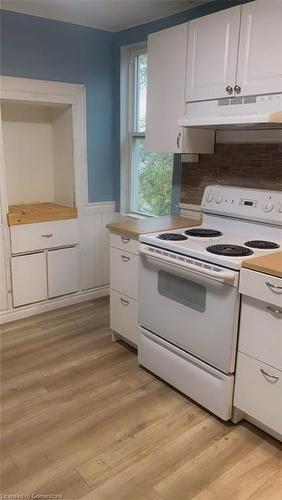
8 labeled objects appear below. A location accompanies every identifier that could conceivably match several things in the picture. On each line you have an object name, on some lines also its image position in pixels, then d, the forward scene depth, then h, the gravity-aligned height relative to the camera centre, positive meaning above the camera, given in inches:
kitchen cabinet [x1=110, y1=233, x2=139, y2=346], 99.8 -34.8
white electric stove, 74.8 -27.6
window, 129.0 -3.6
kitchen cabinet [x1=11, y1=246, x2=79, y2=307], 125.1 -40.7
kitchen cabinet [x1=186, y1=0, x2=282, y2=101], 77.2 +21.5
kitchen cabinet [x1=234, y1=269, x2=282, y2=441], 67.5 -35.1
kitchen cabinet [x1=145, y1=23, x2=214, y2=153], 97.3 +14.3
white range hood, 76.1 +9.1
